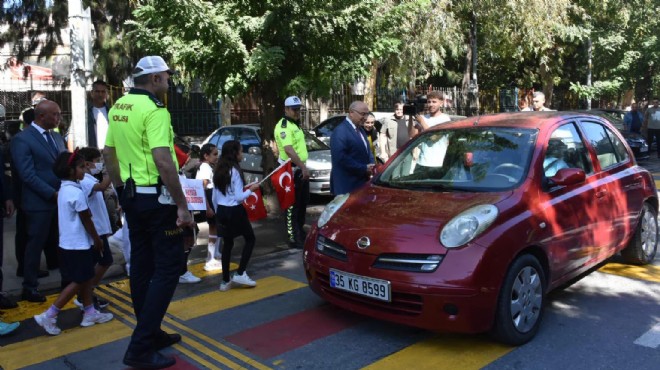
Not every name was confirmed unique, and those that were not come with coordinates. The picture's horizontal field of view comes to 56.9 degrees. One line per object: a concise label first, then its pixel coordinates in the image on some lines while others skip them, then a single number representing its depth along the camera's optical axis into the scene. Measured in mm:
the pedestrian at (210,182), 6602
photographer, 5309
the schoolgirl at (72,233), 4659
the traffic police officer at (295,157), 7359
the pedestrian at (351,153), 6406
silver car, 10633
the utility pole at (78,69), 8953
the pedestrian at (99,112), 6855
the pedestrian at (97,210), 5082
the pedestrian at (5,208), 5219
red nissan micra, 4008
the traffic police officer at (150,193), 3859
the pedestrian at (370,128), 8969
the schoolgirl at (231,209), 5691
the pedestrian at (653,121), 17828
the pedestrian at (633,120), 18453
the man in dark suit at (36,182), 5465
